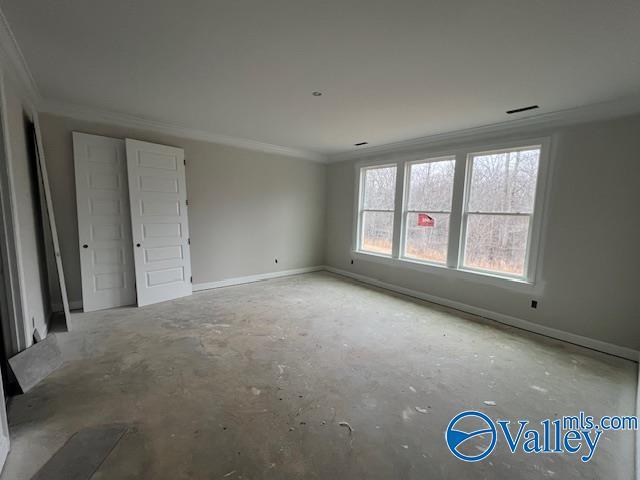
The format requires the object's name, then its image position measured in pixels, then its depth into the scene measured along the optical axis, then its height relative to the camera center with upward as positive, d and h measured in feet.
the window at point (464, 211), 11.35 +0.06
